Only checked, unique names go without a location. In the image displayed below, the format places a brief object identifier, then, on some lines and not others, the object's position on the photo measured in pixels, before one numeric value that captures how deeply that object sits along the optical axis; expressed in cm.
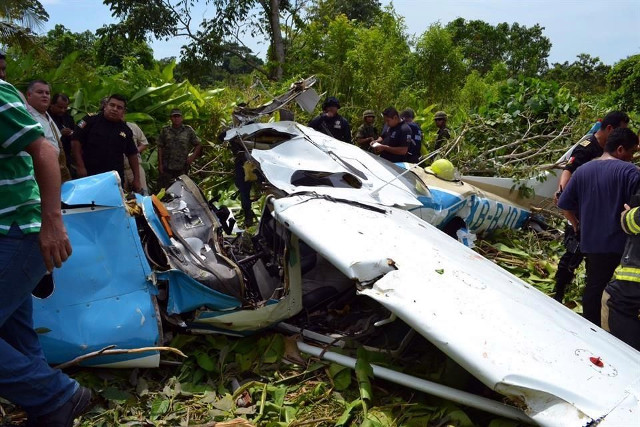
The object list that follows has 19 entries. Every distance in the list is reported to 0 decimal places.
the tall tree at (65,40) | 2611
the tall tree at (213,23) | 1623
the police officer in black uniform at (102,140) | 535
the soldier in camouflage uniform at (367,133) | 784
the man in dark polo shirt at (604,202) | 341
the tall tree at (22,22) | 777
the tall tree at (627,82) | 1488
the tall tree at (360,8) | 2673
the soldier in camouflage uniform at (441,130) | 787
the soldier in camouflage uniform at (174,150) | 704
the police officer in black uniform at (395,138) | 688
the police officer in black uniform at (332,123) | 719
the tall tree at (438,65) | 1573
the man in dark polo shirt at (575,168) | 422
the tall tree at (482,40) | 3659
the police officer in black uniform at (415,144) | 709
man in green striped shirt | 183
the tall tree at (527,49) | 3540
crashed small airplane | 214
